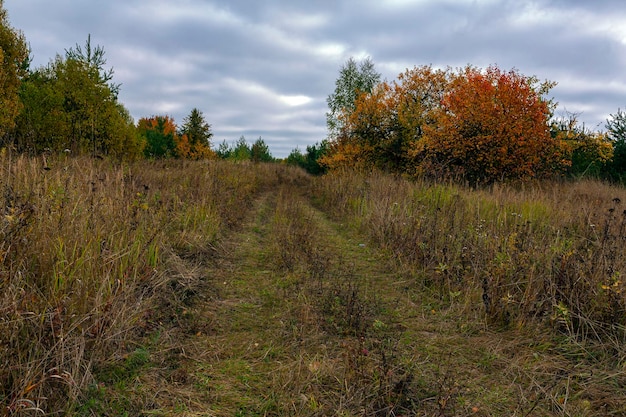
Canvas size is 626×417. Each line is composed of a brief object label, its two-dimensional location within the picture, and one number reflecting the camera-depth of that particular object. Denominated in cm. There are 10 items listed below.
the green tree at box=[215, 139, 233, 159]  3949
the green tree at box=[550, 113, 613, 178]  1224
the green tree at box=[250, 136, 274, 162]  3177
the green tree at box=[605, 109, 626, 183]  1594
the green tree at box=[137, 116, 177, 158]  3325
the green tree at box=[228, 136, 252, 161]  3466
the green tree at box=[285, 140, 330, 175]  3486
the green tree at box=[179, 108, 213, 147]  3591
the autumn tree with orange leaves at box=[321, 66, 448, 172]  1698
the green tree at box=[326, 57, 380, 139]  3088
